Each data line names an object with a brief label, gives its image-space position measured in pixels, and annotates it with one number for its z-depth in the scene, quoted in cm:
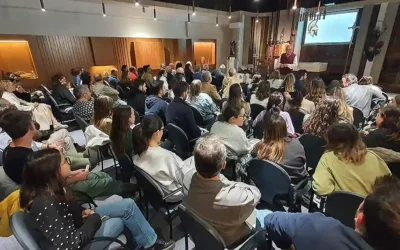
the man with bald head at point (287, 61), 900
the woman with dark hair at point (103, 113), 271
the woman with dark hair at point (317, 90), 349
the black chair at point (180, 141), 270
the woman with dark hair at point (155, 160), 176
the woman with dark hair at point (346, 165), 146
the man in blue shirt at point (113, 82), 573
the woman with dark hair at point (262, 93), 374
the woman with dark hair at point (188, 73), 658
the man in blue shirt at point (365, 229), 77
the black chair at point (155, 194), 168
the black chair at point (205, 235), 112
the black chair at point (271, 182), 164
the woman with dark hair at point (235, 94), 342
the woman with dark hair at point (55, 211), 111
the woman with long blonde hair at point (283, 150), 183
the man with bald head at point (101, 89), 446
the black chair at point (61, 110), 424
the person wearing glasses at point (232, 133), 227
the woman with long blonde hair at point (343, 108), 270
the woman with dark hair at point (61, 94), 432
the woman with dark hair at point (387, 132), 203
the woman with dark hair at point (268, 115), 274
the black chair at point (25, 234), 100
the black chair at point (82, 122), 305
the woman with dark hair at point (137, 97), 412
